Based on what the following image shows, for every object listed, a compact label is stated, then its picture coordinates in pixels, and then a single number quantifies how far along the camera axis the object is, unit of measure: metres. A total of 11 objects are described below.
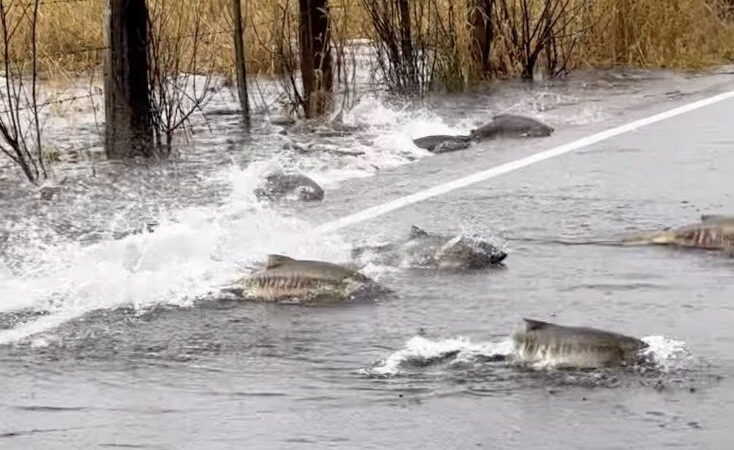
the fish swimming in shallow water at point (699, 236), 9.16
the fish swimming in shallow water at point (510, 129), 14.13
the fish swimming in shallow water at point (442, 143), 13.59
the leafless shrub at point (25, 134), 11.71
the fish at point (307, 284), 8.08
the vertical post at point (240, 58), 15.18
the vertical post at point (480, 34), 18.22
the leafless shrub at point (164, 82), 12.94
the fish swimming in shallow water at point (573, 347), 6.75
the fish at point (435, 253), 8.87
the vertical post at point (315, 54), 15.34
